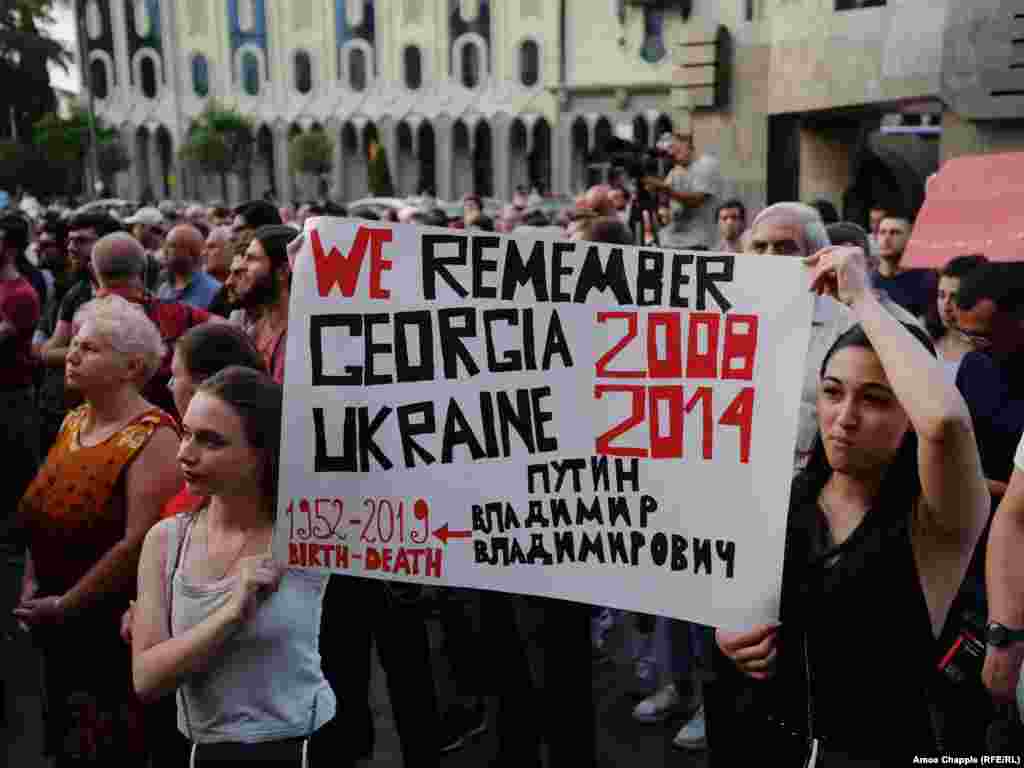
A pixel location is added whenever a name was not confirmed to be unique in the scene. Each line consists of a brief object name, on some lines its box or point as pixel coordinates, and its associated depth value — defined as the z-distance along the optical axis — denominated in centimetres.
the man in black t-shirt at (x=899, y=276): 570
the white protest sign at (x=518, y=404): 247
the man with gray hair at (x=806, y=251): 328
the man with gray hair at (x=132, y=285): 457
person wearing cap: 926
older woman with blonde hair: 291
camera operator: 769
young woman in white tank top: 225
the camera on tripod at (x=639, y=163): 833
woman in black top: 201
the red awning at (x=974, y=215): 475
